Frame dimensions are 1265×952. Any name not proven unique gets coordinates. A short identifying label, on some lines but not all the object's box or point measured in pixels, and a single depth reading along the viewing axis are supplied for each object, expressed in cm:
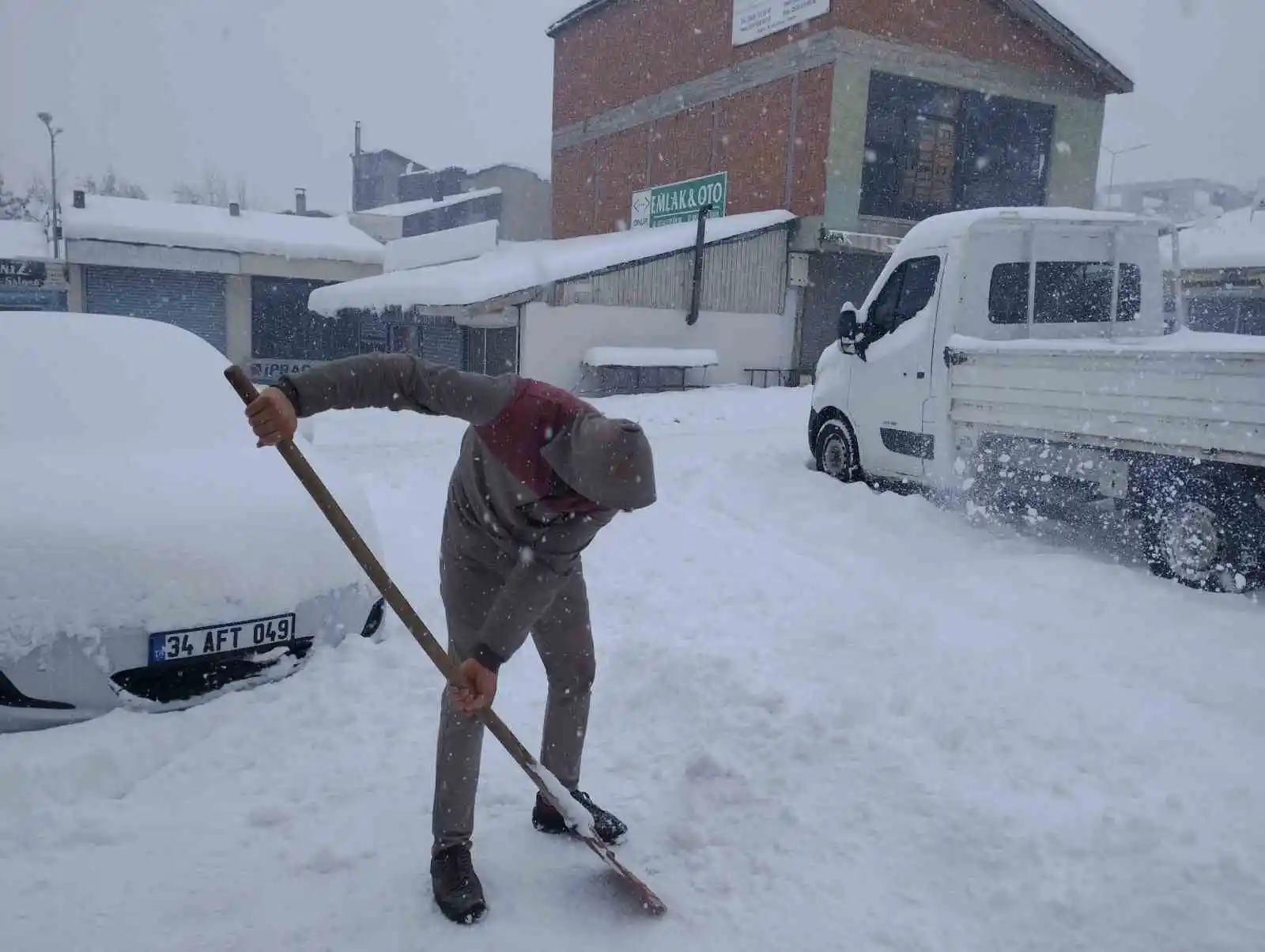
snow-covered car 303
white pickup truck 529
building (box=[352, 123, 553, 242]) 3431
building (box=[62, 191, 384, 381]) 2270
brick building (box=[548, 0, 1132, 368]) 1762
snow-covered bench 1575
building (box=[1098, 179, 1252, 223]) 4794
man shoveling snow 229
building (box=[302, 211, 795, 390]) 1560
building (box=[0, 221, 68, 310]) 2291
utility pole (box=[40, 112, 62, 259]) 2894
